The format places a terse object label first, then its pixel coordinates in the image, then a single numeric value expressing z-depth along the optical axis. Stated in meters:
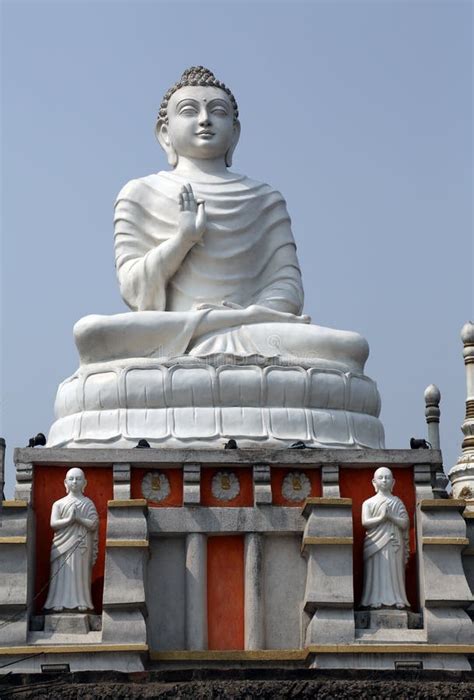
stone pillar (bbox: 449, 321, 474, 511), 22.94
